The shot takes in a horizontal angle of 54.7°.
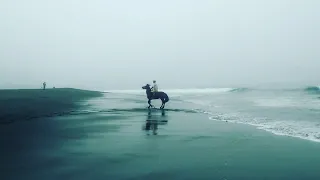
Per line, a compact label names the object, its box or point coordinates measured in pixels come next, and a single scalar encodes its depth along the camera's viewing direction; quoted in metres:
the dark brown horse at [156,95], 26.14
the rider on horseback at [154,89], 26.24
